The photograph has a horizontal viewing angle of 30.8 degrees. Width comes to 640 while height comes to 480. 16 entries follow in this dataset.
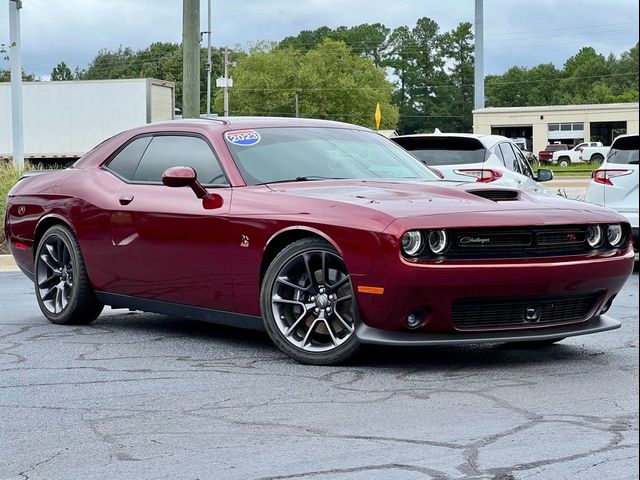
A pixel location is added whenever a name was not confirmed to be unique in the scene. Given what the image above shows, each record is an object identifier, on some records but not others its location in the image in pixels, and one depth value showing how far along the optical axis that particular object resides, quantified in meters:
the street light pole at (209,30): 75.78
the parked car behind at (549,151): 76.56
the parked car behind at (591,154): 69.06
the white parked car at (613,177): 10.77
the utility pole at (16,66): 20.98
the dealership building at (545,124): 80.12
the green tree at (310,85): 89.25
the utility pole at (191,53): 16.08
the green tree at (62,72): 129.25
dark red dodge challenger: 5.90
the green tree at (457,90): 133.88
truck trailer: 37.78
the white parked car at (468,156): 13.64
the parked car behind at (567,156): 71.94
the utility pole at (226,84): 67.94
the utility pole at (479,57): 32.53
